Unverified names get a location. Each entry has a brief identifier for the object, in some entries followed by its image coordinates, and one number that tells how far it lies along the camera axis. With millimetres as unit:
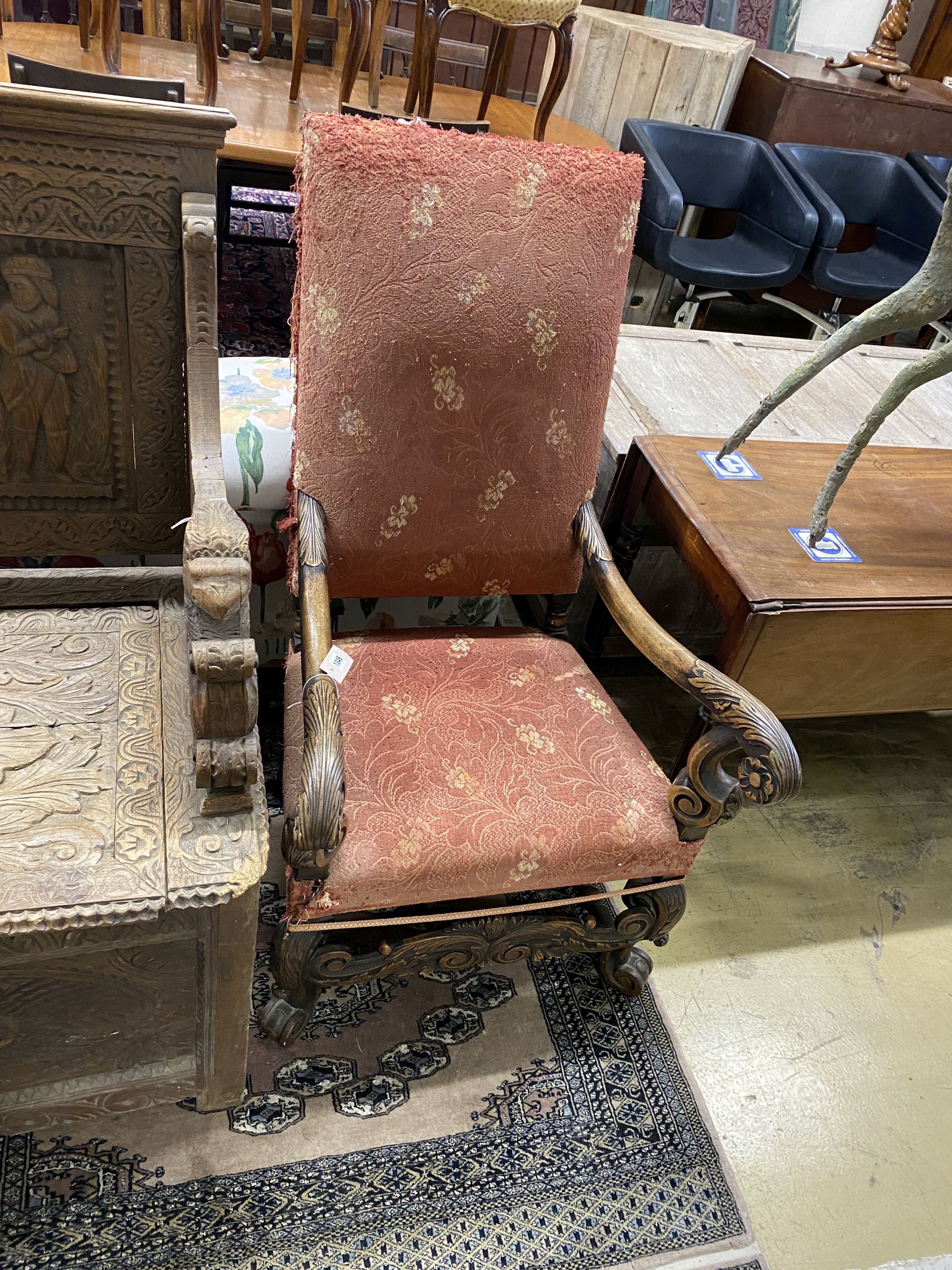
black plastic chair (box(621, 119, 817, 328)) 3031
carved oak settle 927
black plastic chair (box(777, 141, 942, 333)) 3283
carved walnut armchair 1109
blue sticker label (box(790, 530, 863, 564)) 1481
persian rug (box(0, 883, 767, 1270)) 1153
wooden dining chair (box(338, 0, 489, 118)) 2785
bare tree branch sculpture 1381
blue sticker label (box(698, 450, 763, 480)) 1646
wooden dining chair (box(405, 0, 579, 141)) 2648
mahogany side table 1386
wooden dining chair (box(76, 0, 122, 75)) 2666
